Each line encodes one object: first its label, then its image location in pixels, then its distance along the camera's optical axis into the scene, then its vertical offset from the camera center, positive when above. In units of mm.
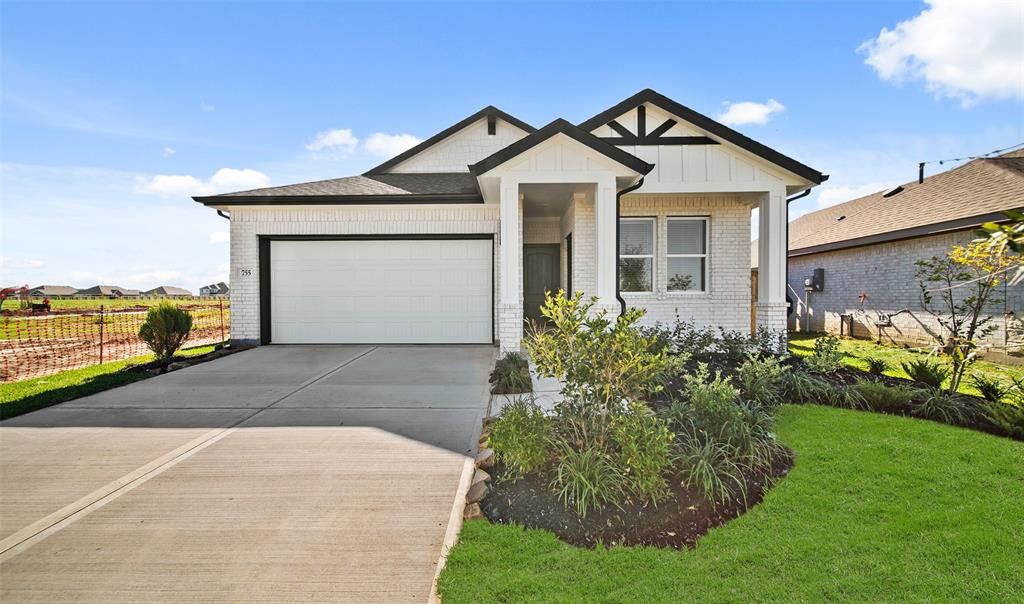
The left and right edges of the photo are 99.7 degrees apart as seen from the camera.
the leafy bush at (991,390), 5008 -1102
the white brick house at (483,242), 8570 +1222
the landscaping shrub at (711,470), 3043 -1289
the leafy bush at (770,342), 7465 -800
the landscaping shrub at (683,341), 7410 -770
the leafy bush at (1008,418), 4203 -1214
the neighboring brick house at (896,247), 9477 +1345
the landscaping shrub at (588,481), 2869 -1263
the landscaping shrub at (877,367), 6358 -1034
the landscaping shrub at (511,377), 5707 -1100
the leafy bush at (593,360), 3334 -488
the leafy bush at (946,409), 4684 -1249
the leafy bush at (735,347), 7250 -868
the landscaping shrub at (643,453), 2936 -1104
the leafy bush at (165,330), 7758 -573
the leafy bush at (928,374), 5551 -1005
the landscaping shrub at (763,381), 5102 -1059
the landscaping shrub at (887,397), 5012 -1174
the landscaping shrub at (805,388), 5367 -1155
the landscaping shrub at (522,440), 3230 -1097
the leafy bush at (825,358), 6070 -879
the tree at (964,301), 4926 -40
